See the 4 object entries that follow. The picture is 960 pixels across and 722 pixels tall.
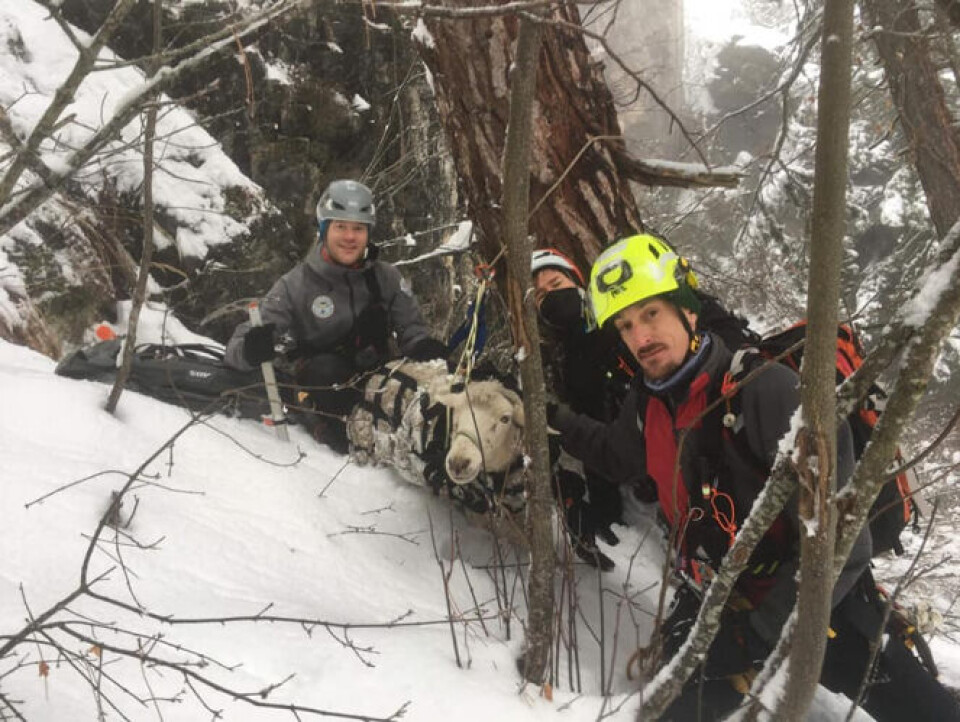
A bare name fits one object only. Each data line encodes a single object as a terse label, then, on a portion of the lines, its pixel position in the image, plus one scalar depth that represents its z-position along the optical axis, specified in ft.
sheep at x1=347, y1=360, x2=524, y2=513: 8.73
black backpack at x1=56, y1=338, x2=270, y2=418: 12.05
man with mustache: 6.75
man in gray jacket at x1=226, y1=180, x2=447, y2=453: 12.42
